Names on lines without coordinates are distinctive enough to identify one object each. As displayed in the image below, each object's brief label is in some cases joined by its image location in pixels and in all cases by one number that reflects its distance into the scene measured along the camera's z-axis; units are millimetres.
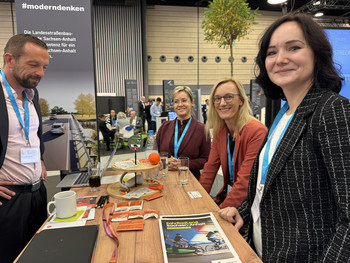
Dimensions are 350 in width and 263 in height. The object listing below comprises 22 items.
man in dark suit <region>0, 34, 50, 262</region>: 1566
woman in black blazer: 764
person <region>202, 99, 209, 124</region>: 11853
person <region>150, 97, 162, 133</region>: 9773
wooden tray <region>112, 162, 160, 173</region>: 1412
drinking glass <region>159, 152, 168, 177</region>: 1939
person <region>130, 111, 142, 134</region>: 6938
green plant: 5293
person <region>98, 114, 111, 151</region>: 7062
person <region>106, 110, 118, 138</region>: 7625
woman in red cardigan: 1707
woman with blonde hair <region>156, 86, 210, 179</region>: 2609
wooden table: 904
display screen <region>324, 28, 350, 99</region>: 1588
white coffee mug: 1200
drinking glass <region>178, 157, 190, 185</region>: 1749
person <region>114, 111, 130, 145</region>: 6910
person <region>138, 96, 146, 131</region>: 9944
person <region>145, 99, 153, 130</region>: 10336
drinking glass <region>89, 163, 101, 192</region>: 1634
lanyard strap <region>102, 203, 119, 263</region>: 897
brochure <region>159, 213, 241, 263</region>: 874
